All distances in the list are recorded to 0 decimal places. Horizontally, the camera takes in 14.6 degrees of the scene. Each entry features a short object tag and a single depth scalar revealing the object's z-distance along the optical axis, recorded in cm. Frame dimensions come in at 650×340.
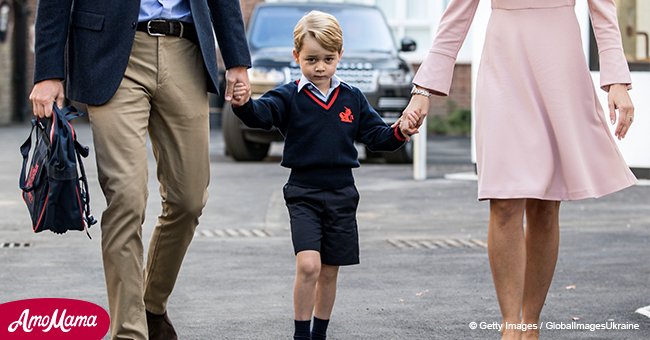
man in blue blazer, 867
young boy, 904
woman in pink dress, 887
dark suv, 2714
